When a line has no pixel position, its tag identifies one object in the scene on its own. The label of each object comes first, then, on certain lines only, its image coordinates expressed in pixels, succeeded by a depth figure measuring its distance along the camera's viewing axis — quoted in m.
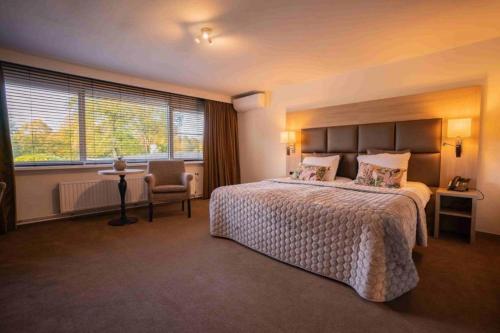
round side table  3.28
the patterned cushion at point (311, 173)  3.36
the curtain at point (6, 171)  2.99
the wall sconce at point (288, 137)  4.36
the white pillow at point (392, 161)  2.93
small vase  3.46
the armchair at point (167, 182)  3.50
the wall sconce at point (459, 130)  2.70
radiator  3.49
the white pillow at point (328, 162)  3.43
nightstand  2.58
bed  1.64
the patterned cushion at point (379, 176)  2.76
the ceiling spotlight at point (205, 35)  2.48
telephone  2.74
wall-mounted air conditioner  4.93
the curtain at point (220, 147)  5.08
